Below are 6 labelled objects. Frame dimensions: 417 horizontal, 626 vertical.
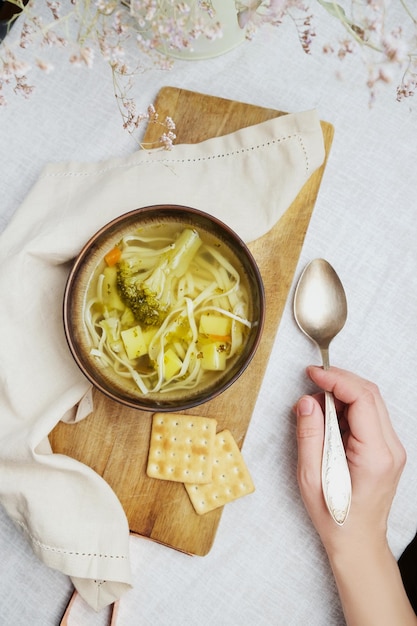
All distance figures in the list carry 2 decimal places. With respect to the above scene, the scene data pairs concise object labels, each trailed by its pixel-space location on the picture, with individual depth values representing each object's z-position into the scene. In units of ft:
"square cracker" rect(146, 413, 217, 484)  2.22
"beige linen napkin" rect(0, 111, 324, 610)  2.16
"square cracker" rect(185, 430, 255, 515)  2.22
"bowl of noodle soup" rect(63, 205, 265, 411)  2.11
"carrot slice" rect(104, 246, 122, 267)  2.16
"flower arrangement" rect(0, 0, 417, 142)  1.54
